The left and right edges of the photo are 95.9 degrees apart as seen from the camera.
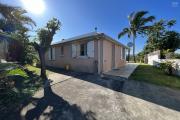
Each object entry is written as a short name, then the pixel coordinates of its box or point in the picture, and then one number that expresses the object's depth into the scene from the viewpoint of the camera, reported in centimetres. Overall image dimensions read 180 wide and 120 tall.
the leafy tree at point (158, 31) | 1799
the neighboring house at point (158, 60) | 683
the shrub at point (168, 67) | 715
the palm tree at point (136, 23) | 1644
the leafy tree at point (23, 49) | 821
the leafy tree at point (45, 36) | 565
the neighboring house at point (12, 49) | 854
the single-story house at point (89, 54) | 645
